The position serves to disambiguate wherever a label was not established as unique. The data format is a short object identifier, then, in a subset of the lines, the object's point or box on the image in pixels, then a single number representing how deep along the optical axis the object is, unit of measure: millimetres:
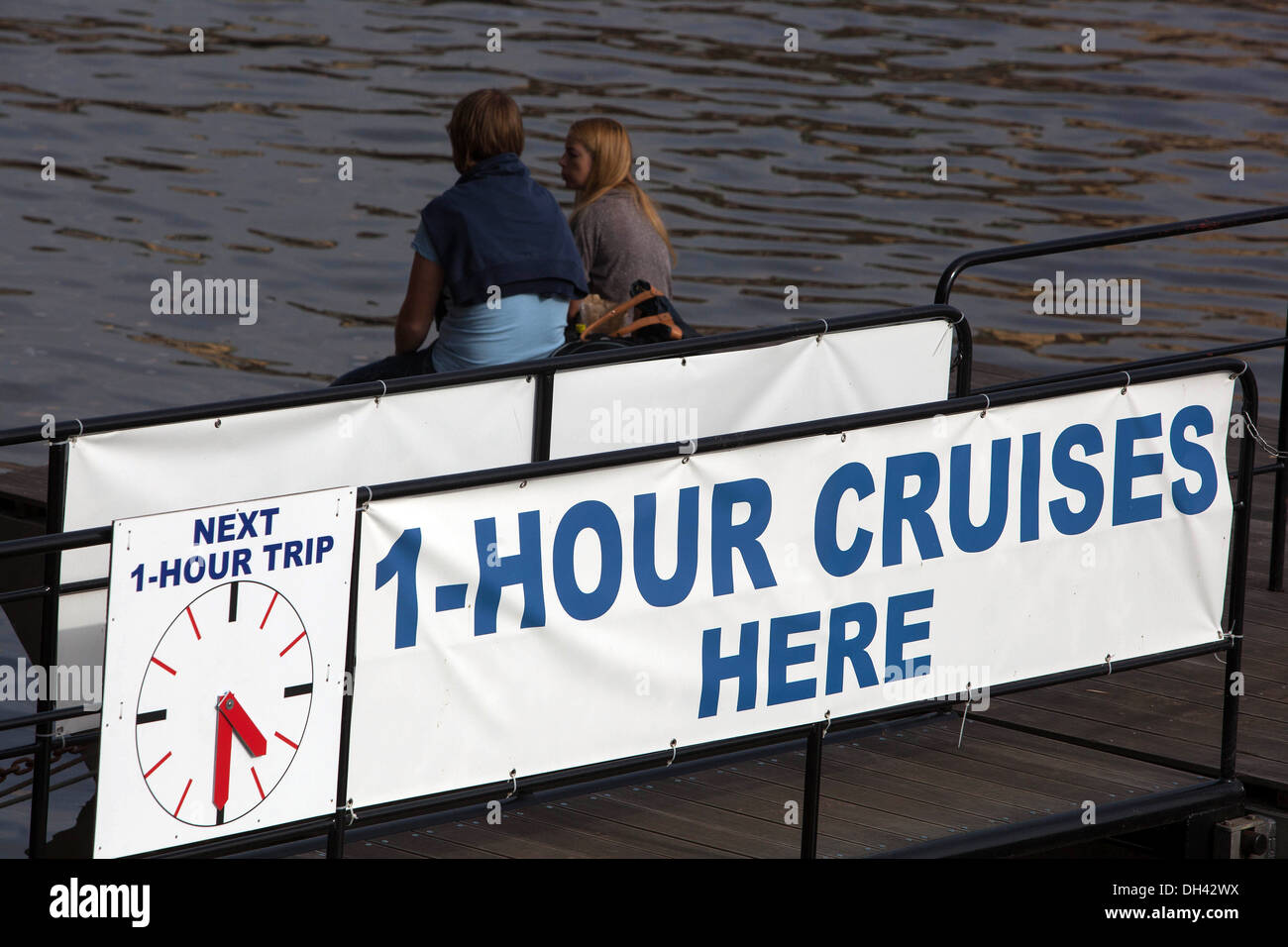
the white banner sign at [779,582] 9867
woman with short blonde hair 15219
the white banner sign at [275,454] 11195
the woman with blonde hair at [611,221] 17062
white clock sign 9078
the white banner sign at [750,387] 13039
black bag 16281
